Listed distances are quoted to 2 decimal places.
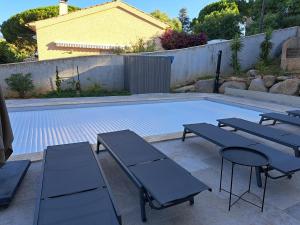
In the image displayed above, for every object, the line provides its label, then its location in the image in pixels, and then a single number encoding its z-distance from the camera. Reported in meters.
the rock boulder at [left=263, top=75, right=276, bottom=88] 11.38
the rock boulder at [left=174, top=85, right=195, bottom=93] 13.20
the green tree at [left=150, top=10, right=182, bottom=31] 37.68
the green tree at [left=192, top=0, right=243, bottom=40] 24.05
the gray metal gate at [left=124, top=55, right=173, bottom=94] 11.81
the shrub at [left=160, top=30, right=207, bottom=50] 15.72
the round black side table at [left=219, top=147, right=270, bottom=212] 2.79
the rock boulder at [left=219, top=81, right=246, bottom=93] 12.34
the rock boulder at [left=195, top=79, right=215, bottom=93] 13.19
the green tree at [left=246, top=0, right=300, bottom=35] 18.62
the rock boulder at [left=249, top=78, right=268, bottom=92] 11.52
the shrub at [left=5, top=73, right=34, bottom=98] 10.22
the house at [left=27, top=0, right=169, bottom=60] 15.28
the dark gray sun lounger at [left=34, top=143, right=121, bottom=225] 2.18
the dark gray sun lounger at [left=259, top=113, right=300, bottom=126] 5.84
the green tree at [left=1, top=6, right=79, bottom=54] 25.59
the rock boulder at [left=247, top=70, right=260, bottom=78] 12.66
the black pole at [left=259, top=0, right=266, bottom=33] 17.74
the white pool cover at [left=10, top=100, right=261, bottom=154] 5.82
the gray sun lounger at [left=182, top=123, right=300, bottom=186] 3.27
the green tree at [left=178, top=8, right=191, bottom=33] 49.16
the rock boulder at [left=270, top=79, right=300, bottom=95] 10.30
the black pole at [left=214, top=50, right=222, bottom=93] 12.86
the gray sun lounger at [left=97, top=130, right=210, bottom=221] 2.54
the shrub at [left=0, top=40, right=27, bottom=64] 12.32
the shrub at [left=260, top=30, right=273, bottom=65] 14.07
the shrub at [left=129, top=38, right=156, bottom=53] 15.43
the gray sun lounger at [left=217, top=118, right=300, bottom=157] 4.33
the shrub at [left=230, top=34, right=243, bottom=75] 13.80
